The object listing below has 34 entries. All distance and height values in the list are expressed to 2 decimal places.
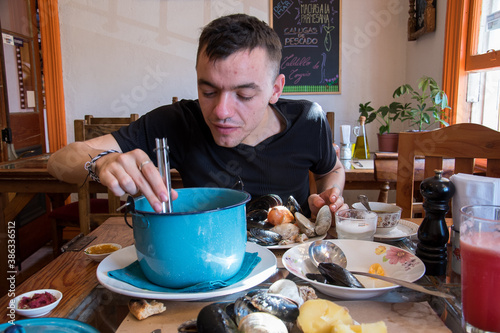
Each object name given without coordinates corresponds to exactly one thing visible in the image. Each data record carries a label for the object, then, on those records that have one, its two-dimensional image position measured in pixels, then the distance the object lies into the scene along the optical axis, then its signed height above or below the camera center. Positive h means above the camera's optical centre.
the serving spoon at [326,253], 0.72 -0.27
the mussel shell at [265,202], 1.03 -0.24
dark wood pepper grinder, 0.72 -0.22
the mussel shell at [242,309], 0.50 -0.26
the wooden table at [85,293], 0.58 -0.31
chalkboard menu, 3.05 +0.62
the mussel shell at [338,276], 0.61 -0.26
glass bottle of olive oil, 2.69 -0.20
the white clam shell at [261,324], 0.45 -0.25
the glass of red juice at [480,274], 0.50 -0.22
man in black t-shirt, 0.98 -0.07
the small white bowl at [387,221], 0.92 -0.26
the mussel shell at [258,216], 0.98 -0.26
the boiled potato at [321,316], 0.48 -0.26
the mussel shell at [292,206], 1.04 -0.25
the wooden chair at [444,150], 1.17 -0.11
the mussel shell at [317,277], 0.63 -0.27
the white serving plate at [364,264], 0.59 -0.28
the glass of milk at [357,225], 0.85 -0.25
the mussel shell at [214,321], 0.45 -0.25
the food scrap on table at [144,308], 0.55 -0.28
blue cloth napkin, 0.58 -0.27
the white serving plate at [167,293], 0.56 -0.26
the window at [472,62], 2.03 +0.31
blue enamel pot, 0.56 -0.20
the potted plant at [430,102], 2.15 +0.10
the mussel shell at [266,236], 0.84 -0.27
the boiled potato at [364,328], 0.45 -0.26
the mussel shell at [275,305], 0.50 -0.26
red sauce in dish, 0.58 -0.29
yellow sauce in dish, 0.83 -0.30
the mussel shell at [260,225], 0.93 -0.27
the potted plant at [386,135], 2.55 -0.12
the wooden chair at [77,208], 2.43 -0.60
